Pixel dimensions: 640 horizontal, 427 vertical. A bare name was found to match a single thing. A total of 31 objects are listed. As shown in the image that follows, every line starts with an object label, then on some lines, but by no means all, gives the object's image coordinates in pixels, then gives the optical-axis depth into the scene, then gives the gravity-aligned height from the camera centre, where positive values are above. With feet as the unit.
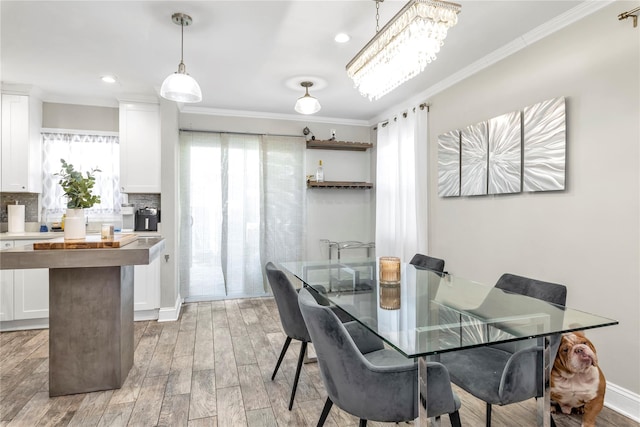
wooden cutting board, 7.05 -0.62
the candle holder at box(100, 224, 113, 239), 8.11 -0.44
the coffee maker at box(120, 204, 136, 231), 13.35 -0.15
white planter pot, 7.75 -0.28
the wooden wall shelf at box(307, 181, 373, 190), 16.10 +1.32
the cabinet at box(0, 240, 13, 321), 11.58 -2.69
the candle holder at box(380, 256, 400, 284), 7.57 -1.23
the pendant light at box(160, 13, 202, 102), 7.56 +2.71
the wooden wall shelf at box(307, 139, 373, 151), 16.15 +3.15
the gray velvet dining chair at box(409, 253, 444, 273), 9.26 -1.34
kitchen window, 13.65 +1.94
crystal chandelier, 5.80 +3.03
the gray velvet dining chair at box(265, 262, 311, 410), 7.16 -1.95
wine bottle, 16.30 +1.80
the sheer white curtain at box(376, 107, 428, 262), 12.64 +1.08
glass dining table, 4.38 -1.53
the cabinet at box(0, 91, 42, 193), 12.34 +2.43
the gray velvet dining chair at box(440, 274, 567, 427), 4.96 -2.45
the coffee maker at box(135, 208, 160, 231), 13.32 -0.23
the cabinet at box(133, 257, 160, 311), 12.67 -2.64
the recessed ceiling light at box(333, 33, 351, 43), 8.83 +4.41
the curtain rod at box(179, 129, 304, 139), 14.99 +3.50
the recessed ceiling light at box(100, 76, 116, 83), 11.64 +4.43
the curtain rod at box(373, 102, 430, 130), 12.55 +3.82
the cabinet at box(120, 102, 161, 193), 13.26 +2.45
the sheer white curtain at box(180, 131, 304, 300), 14.99 +0.17
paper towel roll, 12.51 -0.18
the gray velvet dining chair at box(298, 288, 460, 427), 4.45 -2.14
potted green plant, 7.78 +0.26
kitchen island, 7.51 -2.34
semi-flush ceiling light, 10.98 +3.34
